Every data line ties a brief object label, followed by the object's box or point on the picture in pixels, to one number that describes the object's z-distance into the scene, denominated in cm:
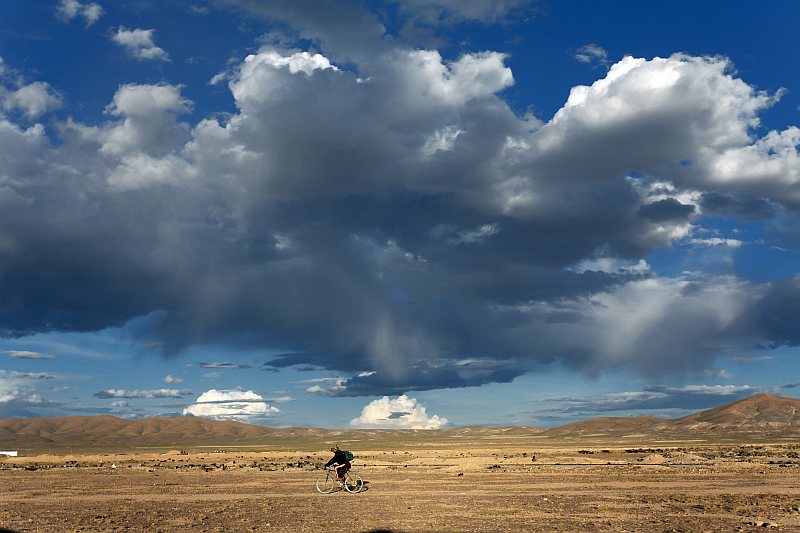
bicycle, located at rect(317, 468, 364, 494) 3875
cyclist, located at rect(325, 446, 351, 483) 3856
